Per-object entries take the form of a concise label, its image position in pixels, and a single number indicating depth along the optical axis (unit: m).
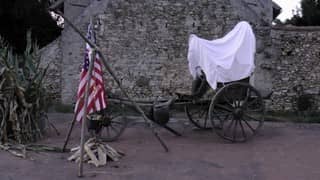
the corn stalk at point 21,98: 10.49
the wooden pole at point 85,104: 7.69
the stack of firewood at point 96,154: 8.46
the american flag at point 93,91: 9.05
